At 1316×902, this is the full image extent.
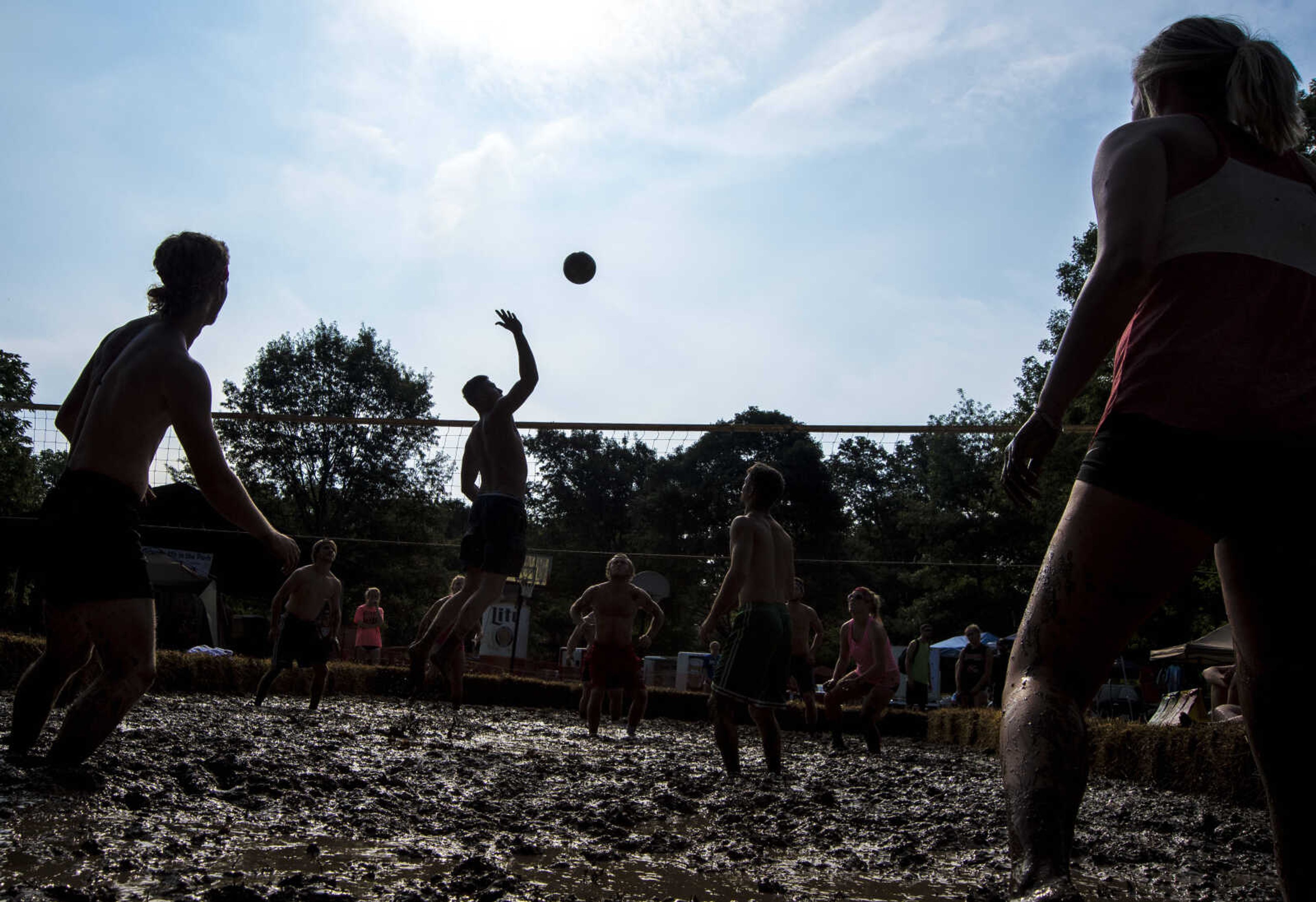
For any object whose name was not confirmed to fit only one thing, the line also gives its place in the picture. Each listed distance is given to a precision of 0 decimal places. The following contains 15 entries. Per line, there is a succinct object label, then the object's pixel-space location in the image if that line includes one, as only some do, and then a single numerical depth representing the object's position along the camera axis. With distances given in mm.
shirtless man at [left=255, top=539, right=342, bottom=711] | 9680
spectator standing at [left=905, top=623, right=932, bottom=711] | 16547
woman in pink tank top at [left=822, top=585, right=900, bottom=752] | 9492
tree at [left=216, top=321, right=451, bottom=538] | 39375
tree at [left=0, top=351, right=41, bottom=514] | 28047
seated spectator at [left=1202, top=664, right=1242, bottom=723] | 10906
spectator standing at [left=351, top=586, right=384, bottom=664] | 18172
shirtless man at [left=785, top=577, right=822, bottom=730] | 11102
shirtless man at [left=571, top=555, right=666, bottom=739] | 9852
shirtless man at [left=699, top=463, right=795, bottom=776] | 5504
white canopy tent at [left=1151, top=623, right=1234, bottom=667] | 14391
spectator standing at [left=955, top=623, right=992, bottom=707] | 16609
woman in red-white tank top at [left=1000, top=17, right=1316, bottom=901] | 1779
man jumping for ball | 6414
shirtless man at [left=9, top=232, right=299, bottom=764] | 3346
